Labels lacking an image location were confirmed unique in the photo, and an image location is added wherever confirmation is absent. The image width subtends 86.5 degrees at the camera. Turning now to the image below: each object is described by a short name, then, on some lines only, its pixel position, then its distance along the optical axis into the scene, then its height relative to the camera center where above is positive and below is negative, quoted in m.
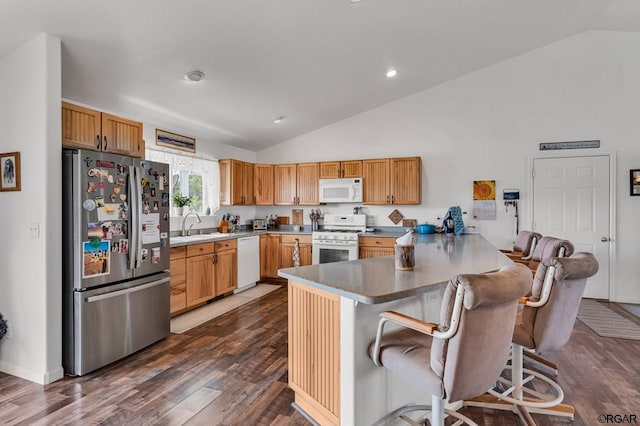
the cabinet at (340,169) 5.55 +0.68
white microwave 5.51 +0.32
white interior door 4.64 +0.07
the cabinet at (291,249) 5.61 -0.64
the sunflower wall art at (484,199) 5.07 +0.16
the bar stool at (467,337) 1.27 -0.50
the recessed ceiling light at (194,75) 3.31 +1.33
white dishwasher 5.08 -0.79
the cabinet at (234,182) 5.42 +0.46
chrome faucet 4.73 -0.20
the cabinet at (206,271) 4.00 -0.78
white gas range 5.21 -0.44
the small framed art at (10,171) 2.56 +0.31
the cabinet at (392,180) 5.23 +0.46
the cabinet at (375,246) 5.05 -0.55
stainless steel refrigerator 2.56 -0.38
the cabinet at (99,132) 2.70 +0.68
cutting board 6.21 -0.11
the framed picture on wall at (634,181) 4.49 +0.37
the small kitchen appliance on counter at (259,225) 6.16 -0.27
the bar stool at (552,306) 1.78 -0.52
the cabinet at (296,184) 5.85 +0.46
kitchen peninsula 1.62 -0.62
